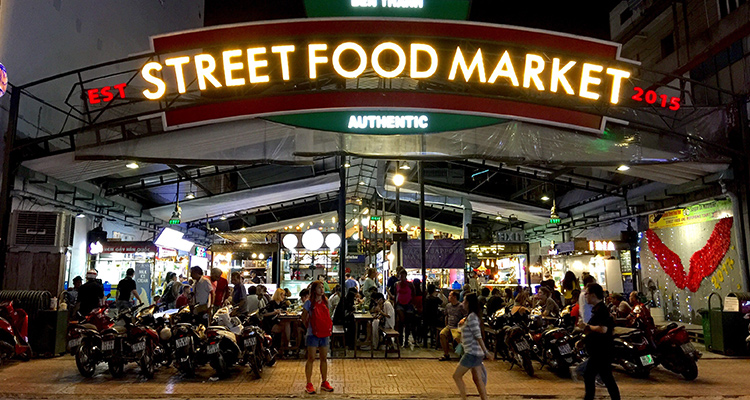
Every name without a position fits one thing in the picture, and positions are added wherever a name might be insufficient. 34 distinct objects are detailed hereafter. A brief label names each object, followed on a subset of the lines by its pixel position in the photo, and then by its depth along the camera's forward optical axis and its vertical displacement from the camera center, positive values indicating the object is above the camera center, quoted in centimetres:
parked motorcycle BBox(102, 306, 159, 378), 837 -107
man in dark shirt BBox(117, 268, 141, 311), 1195 -30
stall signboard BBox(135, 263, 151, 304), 1670 -1
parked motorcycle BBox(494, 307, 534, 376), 879 -105
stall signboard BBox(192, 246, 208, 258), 2245 +127
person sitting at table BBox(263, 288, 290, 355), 1072 -89
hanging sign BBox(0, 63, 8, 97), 749 +293
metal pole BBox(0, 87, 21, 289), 1045 +226
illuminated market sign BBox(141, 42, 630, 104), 885 +369
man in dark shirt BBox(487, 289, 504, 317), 1192 -62
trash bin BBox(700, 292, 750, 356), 1069 -107
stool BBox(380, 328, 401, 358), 1034 -120
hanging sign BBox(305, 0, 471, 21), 930 +488
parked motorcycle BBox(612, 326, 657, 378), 838 -118
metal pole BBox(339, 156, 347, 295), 1133 +137
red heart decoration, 1323 +53
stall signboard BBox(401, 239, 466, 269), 1463 +70
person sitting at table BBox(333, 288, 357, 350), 1148 -86
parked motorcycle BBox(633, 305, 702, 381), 838 -121
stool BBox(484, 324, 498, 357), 1035 -125
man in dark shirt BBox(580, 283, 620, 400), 590 -84
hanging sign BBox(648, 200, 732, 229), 1322 +171
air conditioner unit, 1104 +110
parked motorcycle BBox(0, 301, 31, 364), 912 -96
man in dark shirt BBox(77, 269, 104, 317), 1102 -36
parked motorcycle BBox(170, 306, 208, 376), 843 -111
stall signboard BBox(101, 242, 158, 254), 1505 +96
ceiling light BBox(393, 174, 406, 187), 1414 +270
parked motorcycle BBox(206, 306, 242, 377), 834 -113
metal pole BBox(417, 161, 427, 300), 1250 +149
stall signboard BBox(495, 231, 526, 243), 2097 +169
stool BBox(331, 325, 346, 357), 1064 -112
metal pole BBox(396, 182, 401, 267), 1519 +152
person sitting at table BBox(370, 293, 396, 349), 1120 -85
